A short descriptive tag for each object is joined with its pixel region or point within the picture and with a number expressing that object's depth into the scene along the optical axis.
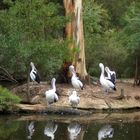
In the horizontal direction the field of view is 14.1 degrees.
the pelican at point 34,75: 24.45
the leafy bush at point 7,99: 20.06
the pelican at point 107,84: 23.47
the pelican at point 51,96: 21.38
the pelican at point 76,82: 23.34
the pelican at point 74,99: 20.80
